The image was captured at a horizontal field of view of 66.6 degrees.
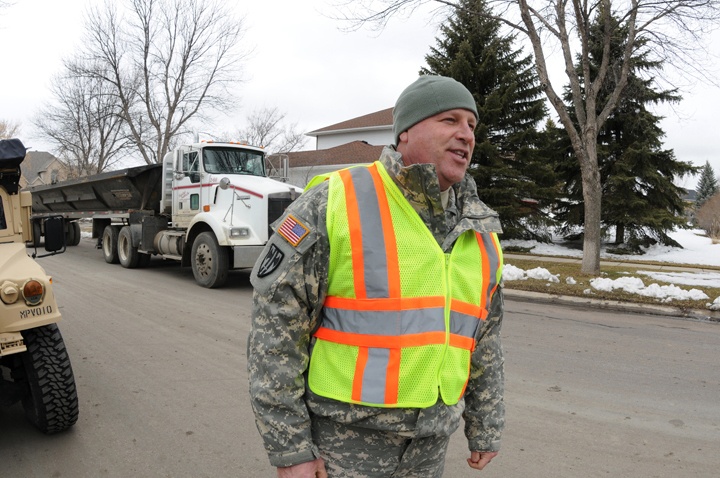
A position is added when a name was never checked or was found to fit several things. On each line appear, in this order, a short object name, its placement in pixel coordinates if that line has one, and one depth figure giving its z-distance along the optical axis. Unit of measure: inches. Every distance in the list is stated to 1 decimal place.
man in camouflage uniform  59.7
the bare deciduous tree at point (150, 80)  1082.7
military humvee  133.0
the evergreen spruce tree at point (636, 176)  720.3
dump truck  380.5
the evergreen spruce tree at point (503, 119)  716.7
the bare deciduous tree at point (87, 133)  1358.3
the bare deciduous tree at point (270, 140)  1461.6
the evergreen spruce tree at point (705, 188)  2111.2
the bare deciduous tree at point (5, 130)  2084.4
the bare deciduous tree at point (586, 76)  431.8
